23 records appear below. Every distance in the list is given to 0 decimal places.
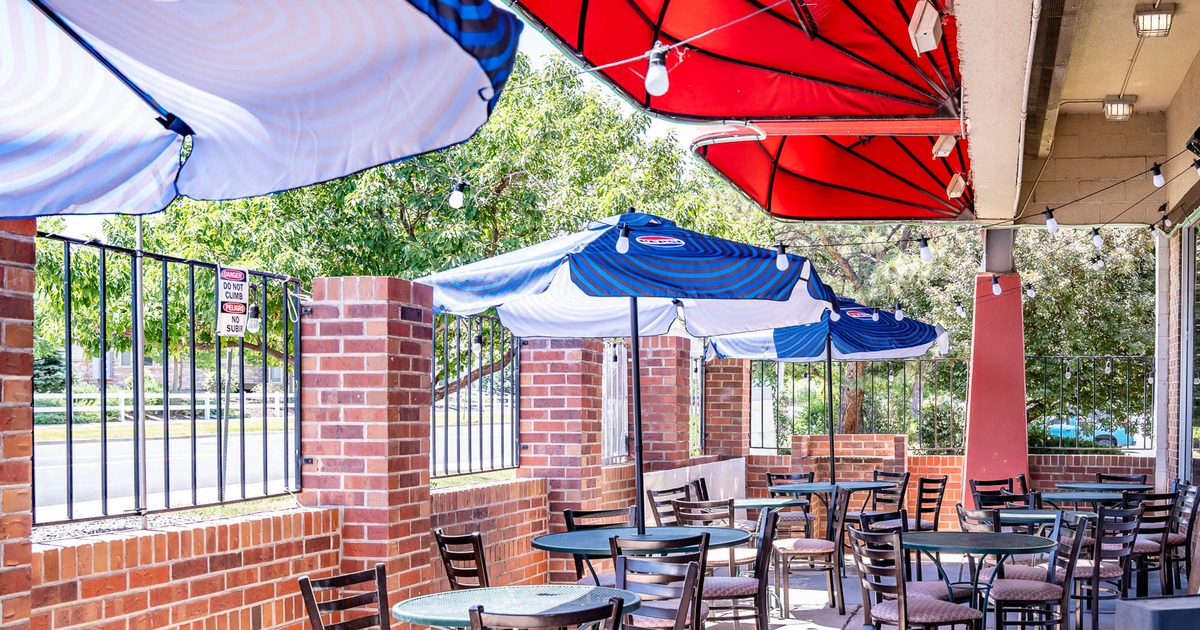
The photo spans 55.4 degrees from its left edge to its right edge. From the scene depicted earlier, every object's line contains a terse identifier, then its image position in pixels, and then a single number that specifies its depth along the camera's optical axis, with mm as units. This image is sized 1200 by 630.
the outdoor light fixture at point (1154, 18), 8297
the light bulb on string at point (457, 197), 6753
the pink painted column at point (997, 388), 12383
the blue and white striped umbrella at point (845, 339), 9430
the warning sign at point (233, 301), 4602
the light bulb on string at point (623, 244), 5441
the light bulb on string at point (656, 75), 4785
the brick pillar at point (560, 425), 7562
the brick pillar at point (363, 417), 5066
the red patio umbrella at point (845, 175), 10883
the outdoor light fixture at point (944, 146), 8845
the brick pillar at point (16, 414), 3182
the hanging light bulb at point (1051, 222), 9833
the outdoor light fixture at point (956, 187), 10447
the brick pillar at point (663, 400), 10211
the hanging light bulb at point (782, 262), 5922
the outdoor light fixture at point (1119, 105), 10758
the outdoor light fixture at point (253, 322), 4641
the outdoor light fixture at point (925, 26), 5949
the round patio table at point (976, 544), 5766
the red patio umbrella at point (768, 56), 7129
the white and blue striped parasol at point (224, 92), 1914
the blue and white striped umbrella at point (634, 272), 5426
